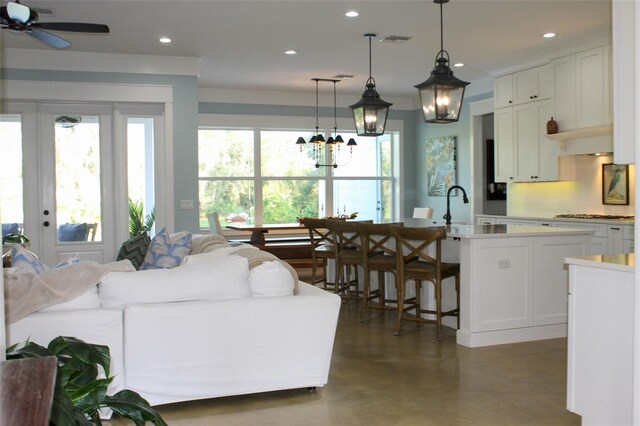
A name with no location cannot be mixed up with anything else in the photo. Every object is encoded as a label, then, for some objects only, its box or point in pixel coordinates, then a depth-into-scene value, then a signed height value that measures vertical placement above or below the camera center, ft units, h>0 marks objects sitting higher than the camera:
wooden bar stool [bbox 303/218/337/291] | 21.02 -1.74
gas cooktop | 21.36 -0.73
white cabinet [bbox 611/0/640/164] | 8.38 +1.55
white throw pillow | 11.46 -1.54
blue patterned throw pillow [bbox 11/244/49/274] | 10.68 -1.08
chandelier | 32.77 +2.60
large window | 32.78 +1.09
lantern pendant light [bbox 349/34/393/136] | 18.90 +2.58
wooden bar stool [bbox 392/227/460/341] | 15.69 -1.85
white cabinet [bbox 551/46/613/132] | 21.25 +3.85
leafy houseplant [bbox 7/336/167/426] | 6.15 -1.89
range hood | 21.90 +2.06
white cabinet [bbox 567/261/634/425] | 8.77 -2.22
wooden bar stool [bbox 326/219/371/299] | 19.16 -1.77
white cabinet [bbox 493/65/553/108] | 24.39 +4.55
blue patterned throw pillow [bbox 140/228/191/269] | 15.34 -1.32
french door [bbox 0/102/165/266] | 22.45 +1.07
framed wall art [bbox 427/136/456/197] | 32.04 +1.72
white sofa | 10.22 -2.41
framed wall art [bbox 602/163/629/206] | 22.07 +0.42
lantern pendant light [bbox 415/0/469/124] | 15.20 +2.54
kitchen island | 15.46 -2.19
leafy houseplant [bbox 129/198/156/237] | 23.62 -0.79
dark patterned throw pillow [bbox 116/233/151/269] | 16.78 -1.39
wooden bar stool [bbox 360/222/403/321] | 17.26 -1.83
